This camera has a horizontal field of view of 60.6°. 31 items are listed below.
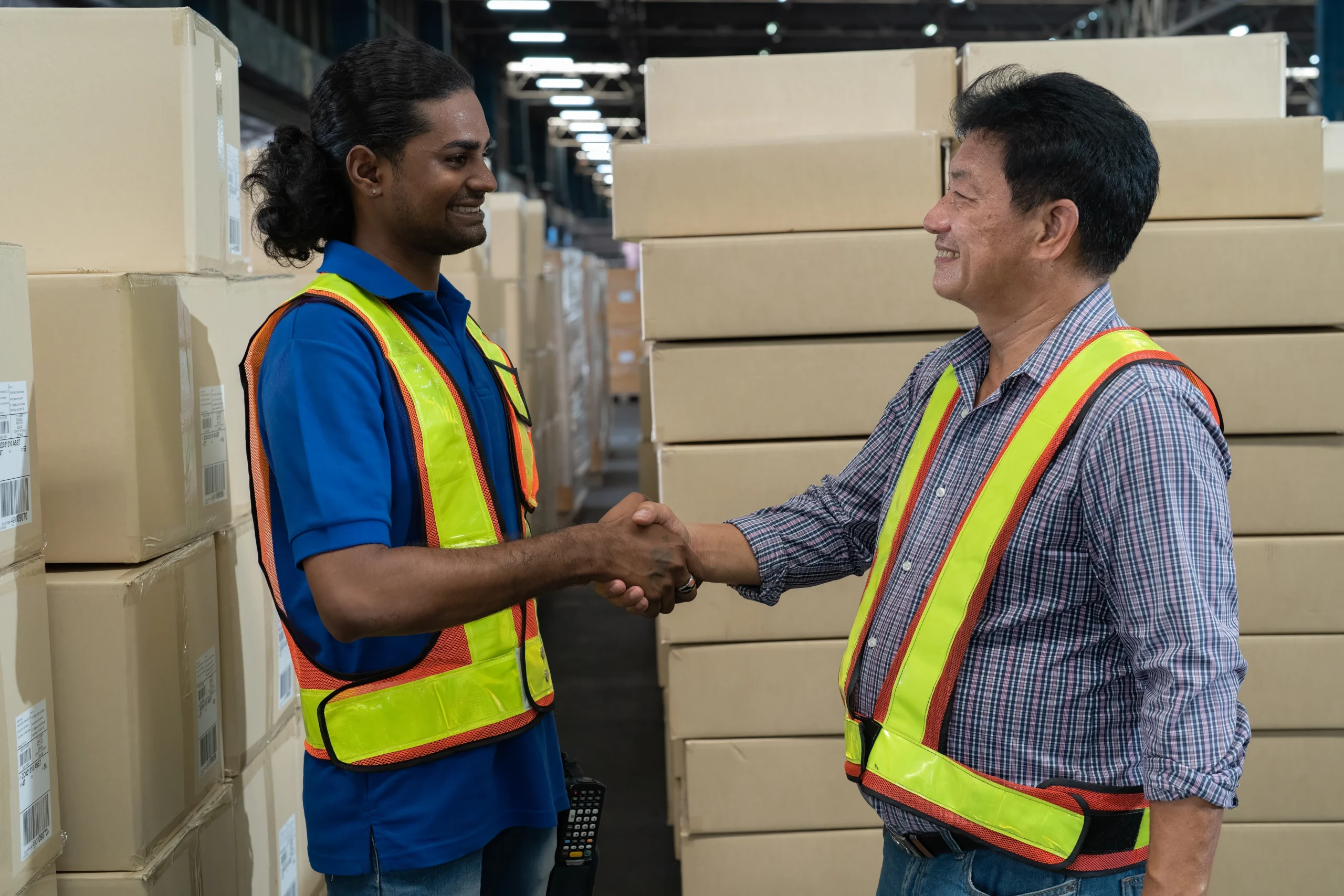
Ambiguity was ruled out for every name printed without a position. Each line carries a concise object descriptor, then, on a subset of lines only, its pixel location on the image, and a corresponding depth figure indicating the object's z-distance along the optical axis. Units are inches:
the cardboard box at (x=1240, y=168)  103.3
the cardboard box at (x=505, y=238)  251.3
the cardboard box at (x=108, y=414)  66.7
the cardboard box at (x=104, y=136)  73.2
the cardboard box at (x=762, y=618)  107.6
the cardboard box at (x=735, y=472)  105.1
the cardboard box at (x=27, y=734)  59.2
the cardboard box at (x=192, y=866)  68.4
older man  50.5
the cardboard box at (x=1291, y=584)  105.2
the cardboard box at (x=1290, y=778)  107.7
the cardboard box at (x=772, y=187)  104.4
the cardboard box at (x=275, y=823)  86.6
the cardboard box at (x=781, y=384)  104.5
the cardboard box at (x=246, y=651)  82.7
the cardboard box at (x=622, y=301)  616.4
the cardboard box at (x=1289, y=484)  104.8
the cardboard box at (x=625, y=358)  626.8
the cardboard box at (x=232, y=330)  77.4
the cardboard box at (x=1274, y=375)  103.0
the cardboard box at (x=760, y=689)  108.6
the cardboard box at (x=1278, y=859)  108.5
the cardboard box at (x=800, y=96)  109.6
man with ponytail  55.4
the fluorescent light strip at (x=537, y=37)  685.9
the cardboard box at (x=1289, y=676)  106.1
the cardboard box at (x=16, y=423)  58.4
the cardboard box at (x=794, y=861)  110.7
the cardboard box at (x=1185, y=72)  106.6
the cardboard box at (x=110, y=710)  67.2
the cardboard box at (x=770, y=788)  109.6
